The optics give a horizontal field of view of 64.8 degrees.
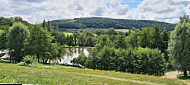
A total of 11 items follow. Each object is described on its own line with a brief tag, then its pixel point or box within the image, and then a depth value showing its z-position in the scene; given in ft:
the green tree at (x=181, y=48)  106.52
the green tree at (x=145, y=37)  180.33
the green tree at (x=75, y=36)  522.39
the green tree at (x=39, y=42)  144.87
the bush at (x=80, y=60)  180.71
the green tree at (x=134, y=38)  200.24
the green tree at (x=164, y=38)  176.01
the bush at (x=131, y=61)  111.50
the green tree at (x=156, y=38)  171.93
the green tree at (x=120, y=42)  194.06
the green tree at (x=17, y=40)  146.92
